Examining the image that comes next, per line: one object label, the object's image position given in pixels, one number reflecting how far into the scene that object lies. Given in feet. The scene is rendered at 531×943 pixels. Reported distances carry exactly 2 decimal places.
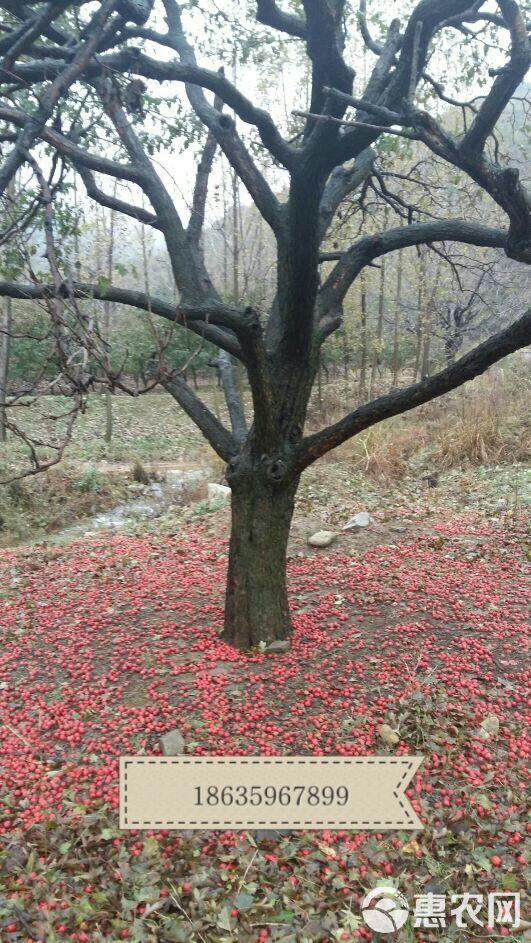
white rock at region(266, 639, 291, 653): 11.64
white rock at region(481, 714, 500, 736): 9.55
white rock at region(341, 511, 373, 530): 20.36
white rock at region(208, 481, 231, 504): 26.76
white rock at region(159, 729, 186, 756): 9.00
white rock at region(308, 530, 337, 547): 18.71
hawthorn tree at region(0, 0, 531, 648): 8.13
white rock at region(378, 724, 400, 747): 9.27
